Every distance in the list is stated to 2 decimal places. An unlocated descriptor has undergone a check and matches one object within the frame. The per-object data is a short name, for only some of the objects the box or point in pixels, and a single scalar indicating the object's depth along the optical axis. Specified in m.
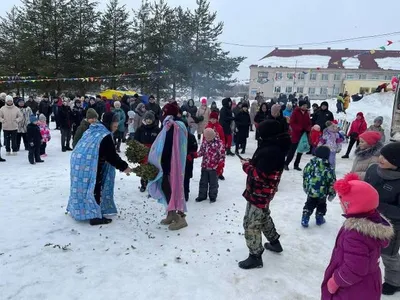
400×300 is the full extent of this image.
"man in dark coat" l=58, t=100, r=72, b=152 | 11.40
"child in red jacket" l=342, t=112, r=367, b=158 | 11.05
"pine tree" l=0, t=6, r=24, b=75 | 30.88
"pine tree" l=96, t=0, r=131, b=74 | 31.75
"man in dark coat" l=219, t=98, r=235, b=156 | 10.77
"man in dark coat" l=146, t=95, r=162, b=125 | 12.44
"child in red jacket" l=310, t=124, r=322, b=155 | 9.46
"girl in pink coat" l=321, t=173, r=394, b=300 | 2.46
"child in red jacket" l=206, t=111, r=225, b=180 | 7.82
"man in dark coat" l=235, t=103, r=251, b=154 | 11.17
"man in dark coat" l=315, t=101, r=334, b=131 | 11.37
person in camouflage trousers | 3.84
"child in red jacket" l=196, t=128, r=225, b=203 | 6.68
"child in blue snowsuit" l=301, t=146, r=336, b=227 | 5.45
